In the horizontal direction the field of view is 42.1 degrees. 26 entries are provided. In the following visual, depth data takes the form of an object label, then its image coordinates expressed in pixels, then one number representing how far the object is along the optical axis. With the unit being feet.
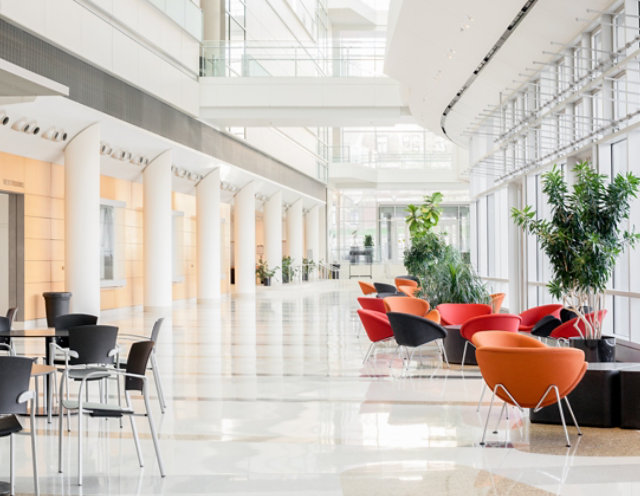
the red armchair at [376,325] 33.17
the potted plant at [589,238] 24.80
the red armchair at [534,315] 34.88
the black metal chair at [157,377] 23.10
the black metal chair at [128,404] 16.50
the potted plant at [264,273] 103.91
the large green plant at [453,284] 43.32
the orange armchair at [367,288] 58.80
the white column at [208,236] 74.49
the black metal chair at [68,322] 24.67
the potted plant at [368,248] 139.54
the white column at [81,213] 50.01
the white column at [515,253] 50.75
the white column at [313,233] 129.90
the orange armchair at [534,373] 19.07
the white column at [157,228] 62.28
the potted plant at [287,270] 111.24
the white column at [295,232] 118.01
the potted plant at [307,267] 123.44
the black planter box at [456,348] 32.89
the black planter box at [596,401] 20.72
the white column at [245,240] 87.04
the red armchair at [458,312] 36.32
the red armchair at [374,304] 39.01
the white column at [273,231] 103.50
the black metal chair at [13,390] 14.46
